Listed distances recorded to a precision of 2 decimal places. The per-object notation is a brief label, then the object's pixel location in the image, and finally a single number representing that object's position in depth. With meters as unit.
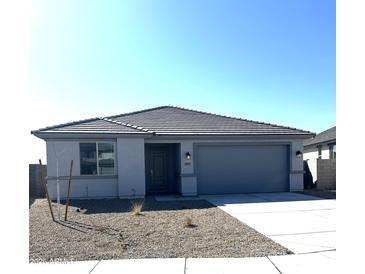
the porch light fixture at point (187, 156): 13.02
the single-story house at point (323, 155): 15.38
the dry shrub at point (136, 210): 8.60
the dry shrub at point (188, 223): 7.08
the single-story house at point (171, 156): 11.93
